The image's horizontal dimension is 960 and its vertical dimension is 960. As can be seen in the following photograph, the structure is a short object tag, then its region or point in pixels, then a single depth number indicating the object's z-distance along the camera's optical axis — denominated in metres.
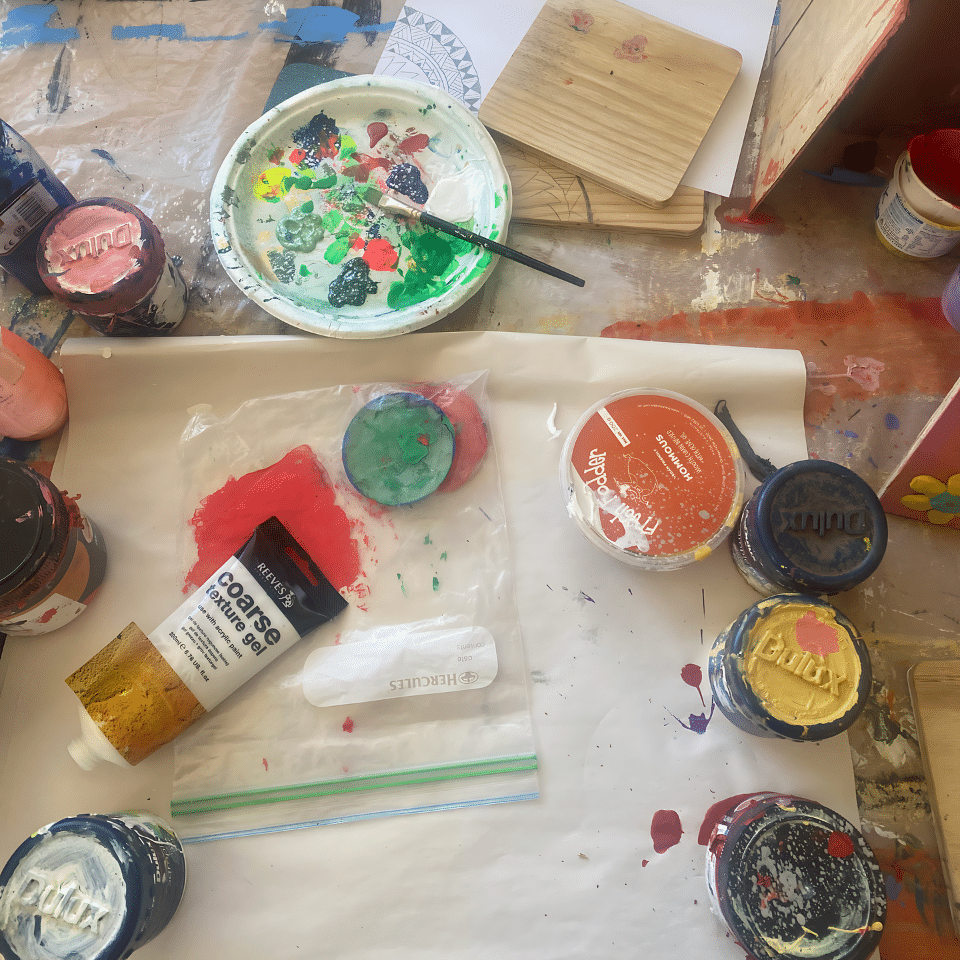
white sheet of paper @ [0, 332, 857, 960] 0.70
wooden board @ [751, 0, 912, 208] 0.68
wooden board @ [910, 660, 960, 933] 0.70
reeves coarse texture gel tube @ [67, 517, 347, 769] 0.68
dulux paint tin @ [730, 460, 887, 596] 0.68
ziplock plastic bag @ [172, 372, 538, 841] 0.73
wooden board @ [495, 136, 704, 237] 0.88
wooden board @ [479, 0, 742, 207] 0.87
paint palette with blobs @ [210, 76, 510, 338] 0.81
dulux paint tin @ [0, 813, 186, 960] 0.58
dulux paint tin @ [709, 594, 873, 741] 0.65
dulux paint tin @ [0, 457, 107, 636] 0.64
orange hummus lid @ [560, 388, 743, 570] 0.72
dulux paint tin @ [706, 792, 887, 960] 0.60
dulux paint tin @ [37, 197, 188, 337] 0.73
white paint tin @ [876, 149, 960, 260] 0.80
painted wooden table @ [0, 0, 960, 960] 0.83
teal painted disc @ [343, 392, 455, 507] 0.79
